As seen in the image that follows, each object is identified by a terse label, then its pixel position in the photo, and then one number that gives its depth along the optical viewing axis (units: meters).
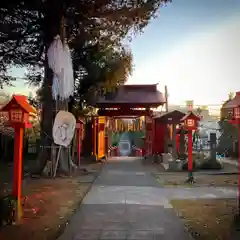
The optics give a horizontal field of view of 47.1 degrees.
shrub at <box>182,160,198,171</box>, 10.28
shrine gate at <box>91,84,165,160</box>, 14.30
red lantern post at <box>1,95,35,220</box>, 4.35
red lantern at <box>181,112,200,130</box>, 8.46
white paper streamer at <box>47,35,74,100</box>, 8.32
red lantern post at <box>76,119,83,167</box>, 11.20
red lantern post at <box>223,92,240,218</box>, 4.24
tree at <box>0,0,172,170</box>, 8.36
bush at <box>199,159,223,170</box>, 10.34
